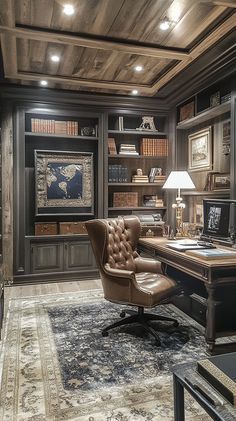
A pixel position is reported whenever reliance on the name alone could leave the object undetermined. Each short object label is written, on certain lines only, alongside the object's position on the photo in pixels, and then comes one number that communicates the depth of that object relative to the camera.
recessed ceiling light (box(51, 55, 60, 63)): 3.49
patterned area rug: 1.80
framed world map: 4.60
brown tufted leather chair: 2.64
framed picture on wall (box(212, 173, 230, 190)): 3.74
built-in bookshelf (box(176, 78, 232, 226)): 3.77
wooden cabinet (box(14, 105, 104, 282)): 4.50
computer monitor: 2.95
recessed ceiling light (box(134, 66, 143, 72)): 3.77
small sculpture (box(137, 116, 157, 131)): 5.11
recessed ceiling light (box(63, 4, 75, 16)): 2.49
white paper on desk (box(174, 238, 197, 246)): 3.07
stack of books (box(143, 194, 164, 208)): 5.13
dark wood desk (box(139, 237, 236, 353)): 2.32
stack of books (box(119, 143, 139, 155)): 4.96
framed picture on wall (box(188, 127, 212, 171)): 4.14
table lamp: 3.52
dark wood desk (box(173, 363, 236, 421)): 1.07
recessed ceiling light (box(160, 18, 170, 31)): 2.73
